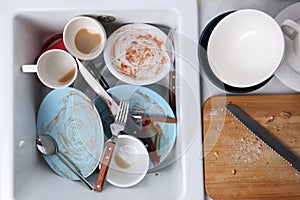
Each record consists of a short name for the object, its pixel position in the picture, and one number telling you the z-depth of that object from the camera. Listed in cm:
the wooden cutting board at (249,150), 88
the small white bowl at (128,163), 94
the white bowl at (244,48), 85
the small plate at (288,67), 86
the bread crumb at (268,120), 89
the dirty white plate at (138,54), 96
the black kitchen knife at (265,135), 87
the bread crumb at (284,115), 88
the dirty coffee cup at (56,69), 96
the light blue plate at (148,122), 95
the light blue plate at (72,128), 95
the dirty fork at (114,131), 94
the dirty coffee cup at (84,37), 95
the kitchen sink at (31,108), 90
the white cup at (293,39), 82
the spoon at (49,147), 96
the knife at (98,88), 94
